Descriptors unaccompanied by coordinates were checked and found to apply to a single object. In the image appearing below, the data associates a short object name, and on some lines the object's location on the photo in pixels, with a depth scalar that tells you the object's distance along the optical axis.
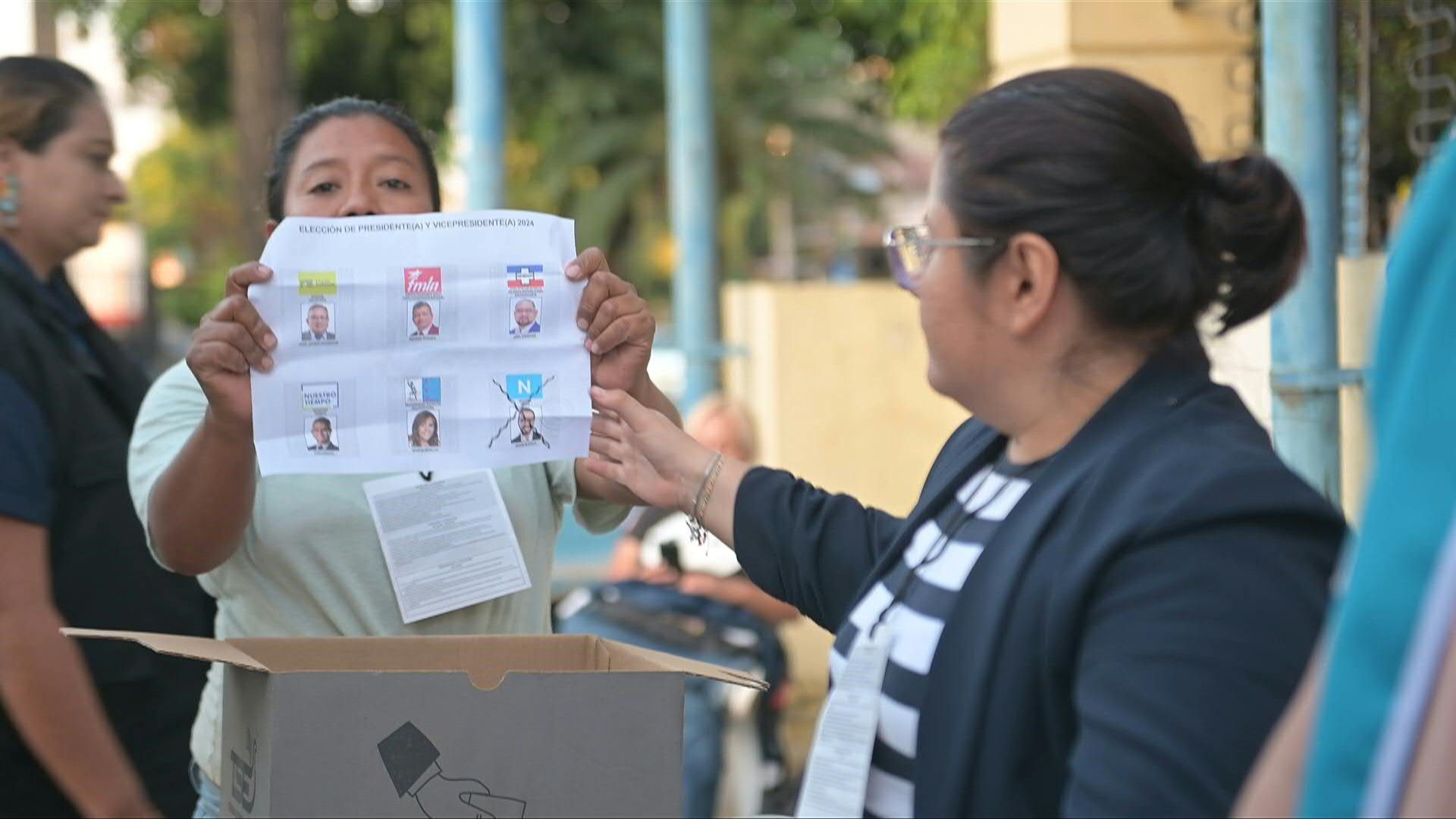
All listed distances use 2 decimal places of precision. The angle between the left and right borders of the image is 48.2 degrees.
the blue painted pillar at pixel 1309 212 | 3.66
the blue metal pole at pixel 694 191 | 7.38
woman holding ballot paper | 2.31
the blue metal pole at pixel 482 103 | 6.61
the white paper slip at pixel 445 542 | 2.46
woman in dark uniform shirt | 2.59
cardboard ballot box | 1.79
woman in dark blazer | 1.46
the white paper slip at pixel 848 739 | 1.69
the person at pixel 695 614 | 5.20
